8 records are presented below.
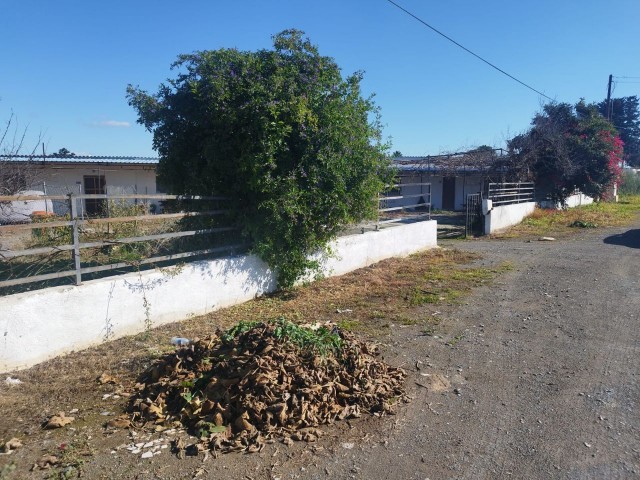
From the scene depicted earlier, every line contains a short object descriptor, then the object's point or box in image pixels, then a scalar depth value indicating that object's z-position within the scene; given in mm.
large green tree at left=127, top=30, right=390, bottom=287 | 7664
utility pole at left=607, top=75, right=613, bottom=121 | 38062
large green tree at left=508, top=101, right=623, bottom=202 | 24797
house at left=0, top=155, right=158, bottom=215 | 21139
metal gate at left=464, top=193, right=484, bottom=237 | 18125
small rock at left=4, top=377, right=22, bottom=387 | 4934
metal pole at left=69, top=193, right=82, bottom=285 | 5895
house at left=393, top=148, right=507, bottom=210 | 25203
